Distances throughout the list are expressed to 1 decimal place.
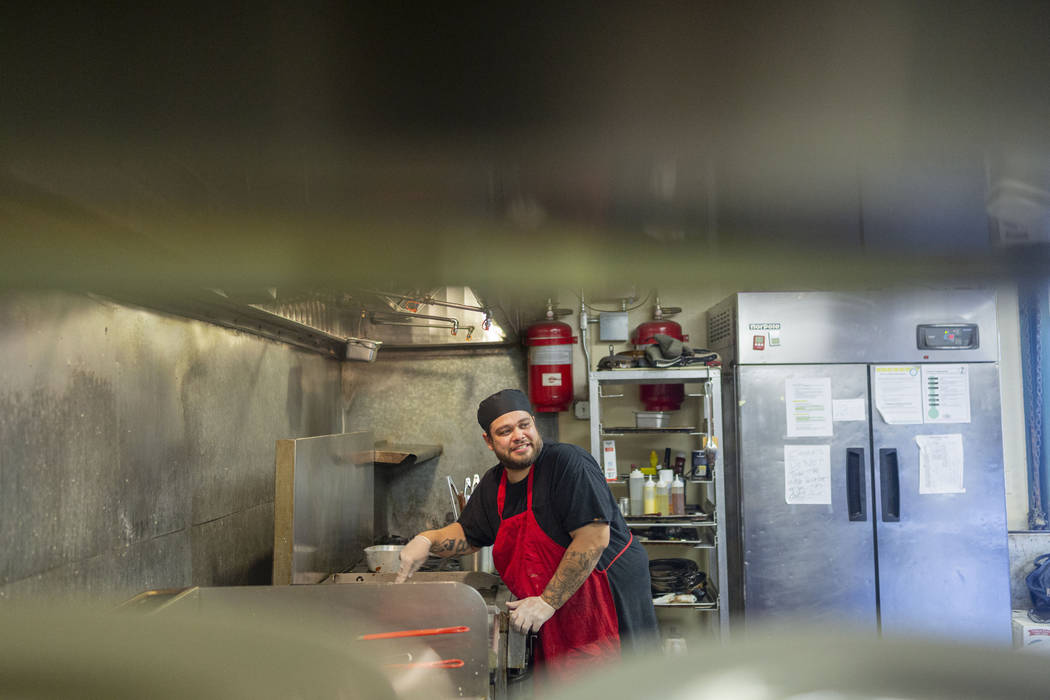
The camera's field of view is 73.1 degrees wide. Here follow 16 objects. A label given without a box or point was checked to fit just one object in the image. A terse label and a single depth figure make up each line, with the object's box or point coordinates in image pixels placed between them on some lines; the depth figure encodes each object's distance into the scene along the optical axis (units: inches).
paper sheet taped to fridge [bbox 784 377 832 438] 151.2
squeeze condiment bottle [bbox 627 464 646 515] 154.9
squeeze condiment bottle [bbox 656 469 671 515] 154.9
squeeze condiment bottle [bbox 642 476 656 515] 153.5
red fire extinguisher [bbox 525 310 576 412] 165.5
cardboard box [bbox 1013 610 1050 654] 144.0
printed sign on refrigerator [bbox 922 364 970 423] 150.5
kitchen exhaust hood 95.9
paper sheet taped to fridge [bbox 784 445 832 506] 150.8
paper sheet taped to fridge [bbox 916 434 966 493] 150.4
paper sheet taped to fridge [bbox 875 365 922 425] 150.6
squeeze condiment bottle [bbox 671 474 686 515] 153.9
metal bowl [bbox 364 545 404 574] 110.1
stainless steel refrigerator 150.3
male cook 94.0
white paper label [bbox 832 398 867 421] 151.0
